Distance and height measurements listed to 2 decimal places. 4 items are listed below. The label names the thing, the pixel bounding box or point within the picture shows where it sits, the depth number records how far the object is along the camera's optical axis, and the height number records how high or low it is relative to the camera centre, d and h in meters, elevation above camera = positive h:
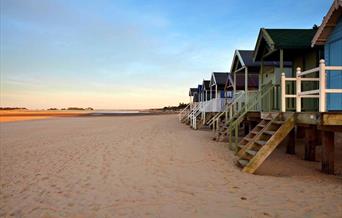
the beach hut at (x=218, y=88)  21.64 +2.57
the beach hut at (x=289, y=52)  11.73 +2.58
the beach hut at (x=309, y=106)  7.66 +0.20
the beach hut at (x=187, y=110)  30.88 +0.22
